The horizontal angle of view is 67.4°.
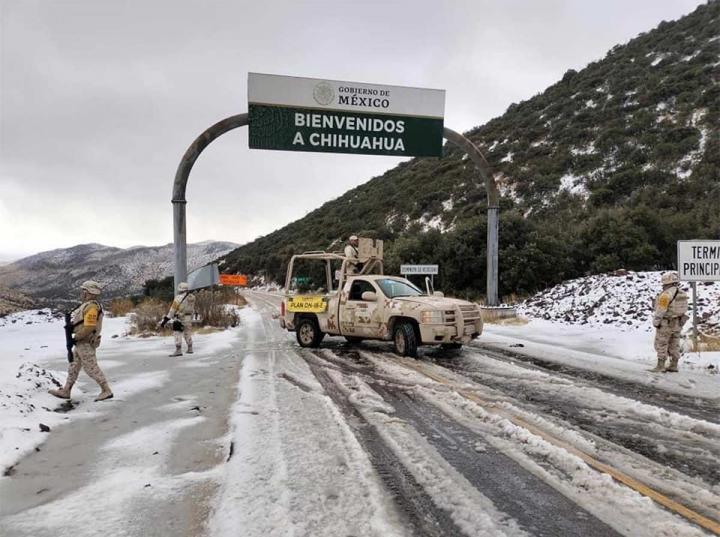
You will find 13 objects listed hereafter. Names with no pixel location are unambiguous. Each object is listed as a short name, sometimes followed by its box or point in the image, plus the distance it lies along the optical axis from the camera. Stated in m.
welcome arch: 14.48
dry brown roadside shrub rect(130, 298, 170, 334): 16.25
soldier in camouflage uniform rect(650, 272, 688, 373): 8.64
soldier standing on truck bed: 12.89
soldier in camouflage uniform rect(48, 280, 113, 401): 7.08
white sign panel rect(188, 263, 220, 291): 14.69
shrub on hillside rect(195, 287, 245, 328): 18.23
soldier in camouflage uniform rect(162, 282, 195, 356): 11.74
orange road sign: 27.30
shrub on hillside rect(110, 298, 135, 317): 23.72
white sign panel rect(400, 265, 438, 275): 17.89
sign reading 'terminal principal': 10.39
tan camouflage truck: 10.51
